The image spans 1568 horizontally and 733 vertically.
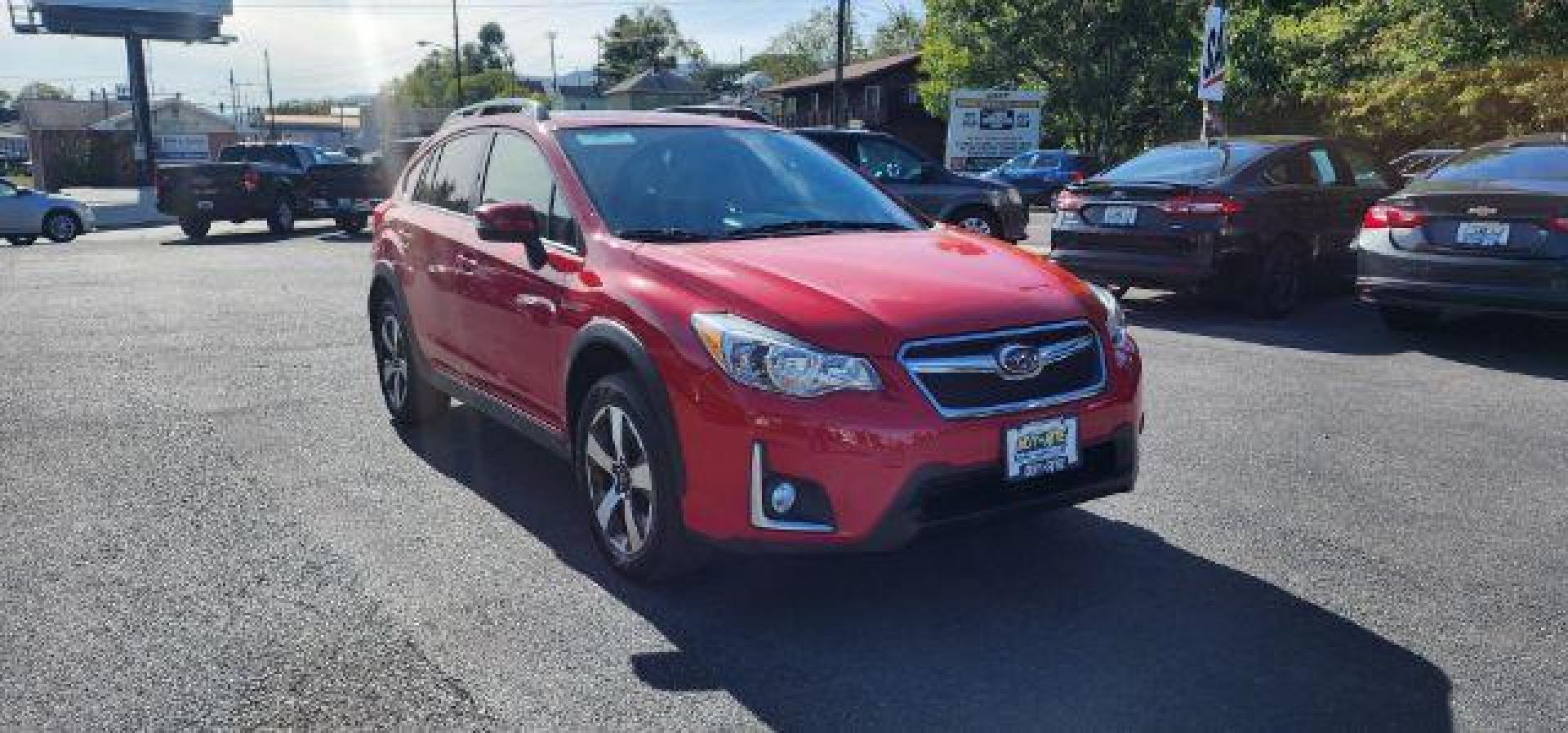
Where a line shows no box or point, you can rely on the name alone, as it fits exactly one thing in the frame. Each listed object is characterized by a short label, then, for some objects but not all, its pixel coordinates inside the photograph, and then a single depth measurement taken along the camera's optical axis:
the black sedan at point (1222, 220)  9.13
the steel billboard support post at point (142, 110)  43.56
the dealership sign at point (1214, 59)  13.37
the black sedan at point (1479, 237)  7.41
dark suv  13.39
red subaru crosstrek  3.50
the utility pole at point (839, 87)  37.84
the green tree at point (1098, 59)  34.41
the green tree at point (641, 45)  124.00
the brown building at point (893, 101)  55.41
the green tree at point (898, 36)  67.25
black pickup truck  21.20
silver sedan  21.17
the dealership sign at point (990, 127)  32.84
